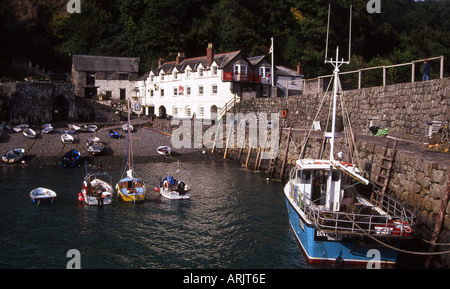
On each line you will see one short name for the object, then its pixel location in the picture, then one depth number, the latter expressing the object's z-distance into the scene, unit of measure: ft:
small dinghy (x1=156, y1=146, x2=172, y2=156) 136.05
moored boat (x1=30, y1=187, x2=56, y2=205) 79.41
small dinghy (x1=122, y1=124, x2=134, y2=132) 155.69
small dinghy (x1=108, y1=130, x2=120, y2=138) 146.41
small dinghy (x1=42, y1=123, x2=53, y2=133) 143.72
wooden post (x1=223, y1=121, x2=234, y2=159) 142.20
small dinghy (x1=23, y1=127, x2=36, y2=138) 137.28
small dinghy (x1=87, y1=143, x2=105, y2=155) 130.31
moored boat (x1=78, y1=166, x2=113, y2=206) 80.31
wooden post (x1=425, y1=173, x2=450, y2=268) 48.82
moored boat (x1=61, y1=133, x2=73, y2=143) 137.56
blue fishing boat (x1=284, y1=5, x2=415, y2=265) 48.01
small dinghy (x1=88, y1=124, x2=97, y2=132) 152.62
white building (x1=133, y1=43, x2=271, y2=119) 168.45
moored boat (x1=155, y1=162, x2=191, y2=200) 85.90
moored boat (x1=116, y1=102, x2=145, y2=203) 82.43
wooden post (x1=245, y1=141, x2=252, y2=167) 127.47
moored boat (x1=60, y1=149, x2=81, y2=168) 121.29
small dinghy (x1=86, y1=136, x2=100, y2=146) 136.77
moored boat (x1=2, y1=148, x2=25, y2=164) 121.39
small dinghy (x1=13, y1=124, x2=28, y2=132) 143.13
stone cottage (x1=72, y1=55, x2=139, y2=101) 213.05
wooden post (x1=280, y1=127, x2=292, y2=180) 105.91
